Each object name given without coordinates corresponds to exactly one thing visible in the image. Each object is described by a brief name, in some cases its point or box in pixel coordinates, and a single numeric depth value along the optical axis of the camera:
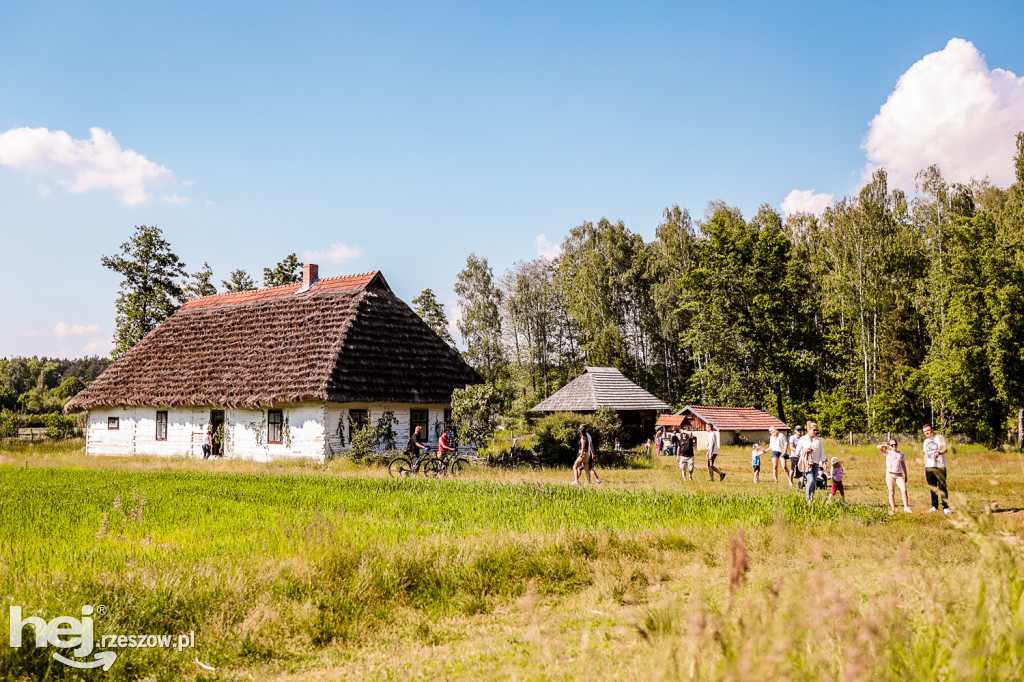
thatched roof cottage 24.33
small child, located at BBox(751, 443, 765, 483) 18.89
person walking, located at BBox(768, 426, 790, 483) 18.48
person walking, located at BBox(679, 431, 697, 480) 19.19
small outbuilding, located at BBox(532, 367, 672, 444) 34.84
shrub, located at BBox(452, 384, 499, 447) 23.44
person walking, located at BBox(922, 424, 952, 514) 12.25
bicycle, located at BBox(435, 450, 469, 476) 19.94
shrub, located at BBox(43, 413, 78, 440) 36.72
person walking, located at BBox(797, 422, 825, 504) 13.49
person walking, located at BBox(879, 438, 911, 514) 12.70
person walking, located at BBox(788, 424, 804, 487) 16.65
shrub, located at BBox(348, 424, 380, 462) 23.00
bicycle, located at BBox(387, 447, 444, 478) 19.56
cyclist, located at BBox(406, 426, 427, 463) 19.92
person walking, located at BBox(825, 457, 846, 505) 14.12
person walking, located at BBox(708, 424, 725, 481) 18.56
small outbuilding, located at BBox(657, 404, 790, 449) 34.25
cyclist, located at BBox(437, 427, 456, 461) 19.51
